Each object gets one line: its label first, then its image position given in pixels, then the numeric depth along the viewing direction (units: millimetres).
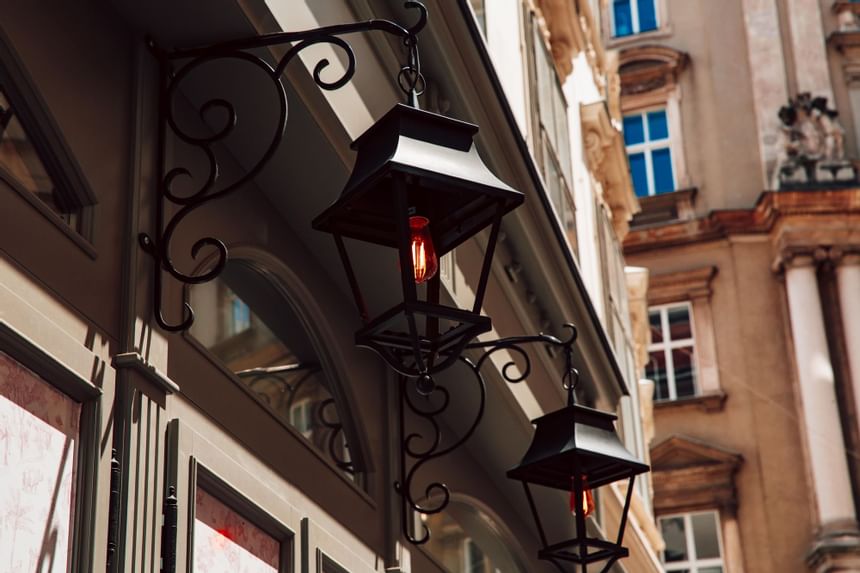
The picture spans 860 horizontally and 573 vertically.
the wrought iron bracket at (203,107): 4711
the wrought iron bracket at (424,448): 6699
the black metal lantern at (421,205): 4406
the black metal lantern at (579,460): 7168
